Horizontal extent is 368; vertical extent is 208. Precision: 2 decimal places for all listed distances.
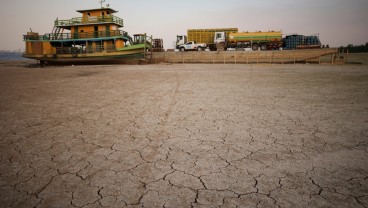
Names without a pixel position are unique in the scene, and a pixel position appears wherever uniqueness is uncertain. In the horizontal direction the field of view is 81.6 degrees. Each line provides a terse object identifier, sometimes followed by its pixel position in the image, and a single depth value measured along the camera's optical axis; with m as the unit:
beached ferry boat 21.75
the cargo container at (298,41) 26.89
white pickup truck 28.27
